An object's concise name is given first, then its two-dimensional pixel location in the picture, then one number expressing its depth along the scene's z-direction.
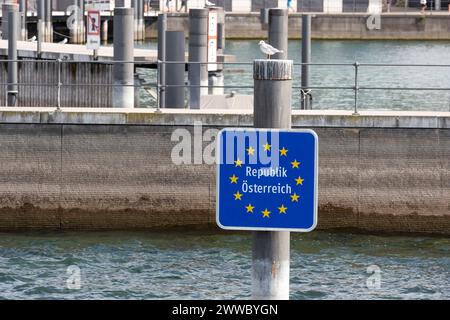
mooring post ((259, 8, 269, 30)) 48.83
